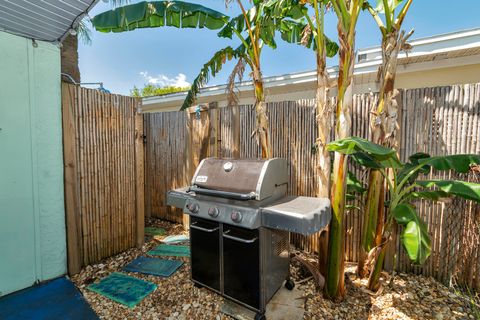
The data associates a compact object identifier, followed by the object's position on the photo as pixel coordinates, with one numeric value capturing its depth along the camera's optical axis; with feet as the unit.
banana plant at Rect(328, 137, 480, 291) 6.88
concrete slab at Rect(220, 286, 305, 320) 8.23
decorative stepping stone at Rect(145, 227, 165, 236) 16.05
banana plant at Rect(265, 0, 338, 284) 8.82
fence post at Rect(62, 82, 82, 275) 10.71
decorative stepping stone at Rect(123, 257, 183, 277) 11.28
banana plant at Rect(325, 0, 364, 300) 8.18
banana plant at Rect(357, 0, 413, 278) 8.54
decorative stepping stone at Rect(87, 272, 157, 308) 9.34
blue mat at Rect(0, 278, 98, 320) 8.41
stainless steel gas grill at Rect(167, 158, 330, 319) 7.39
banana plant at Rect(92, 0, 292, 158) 11.33
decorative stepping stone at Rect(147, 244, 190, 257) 13.04
